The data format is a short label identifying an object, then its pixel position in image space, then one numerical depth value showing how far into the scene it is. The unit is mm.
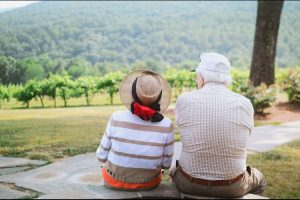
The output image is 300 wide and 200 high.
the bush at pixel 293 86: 12262
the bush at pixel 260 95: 11125
